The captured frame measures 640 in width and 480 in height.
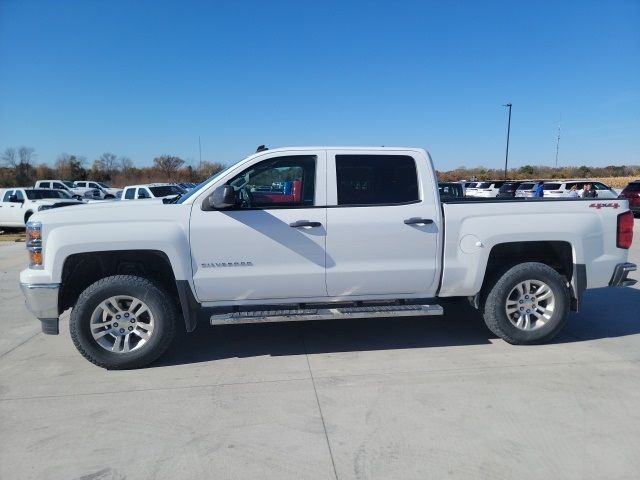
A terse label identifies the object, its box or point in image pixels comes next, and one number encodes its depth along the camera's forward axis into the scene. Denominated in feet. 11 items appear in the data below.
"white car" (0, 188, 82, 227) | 58.08
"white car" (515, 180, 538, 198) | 86.30
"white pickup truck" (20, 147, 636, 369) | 14.44
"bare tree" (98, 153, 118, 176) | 261.44
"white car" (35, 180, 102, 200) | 108.15
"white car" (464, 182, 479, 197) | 108.00
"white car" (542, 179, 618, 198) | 76.00
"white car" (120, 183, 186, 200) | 63.41
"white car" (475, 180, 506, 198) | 103.91
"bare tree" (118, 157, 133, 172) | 259.60
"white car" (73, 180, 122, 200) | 127.96
